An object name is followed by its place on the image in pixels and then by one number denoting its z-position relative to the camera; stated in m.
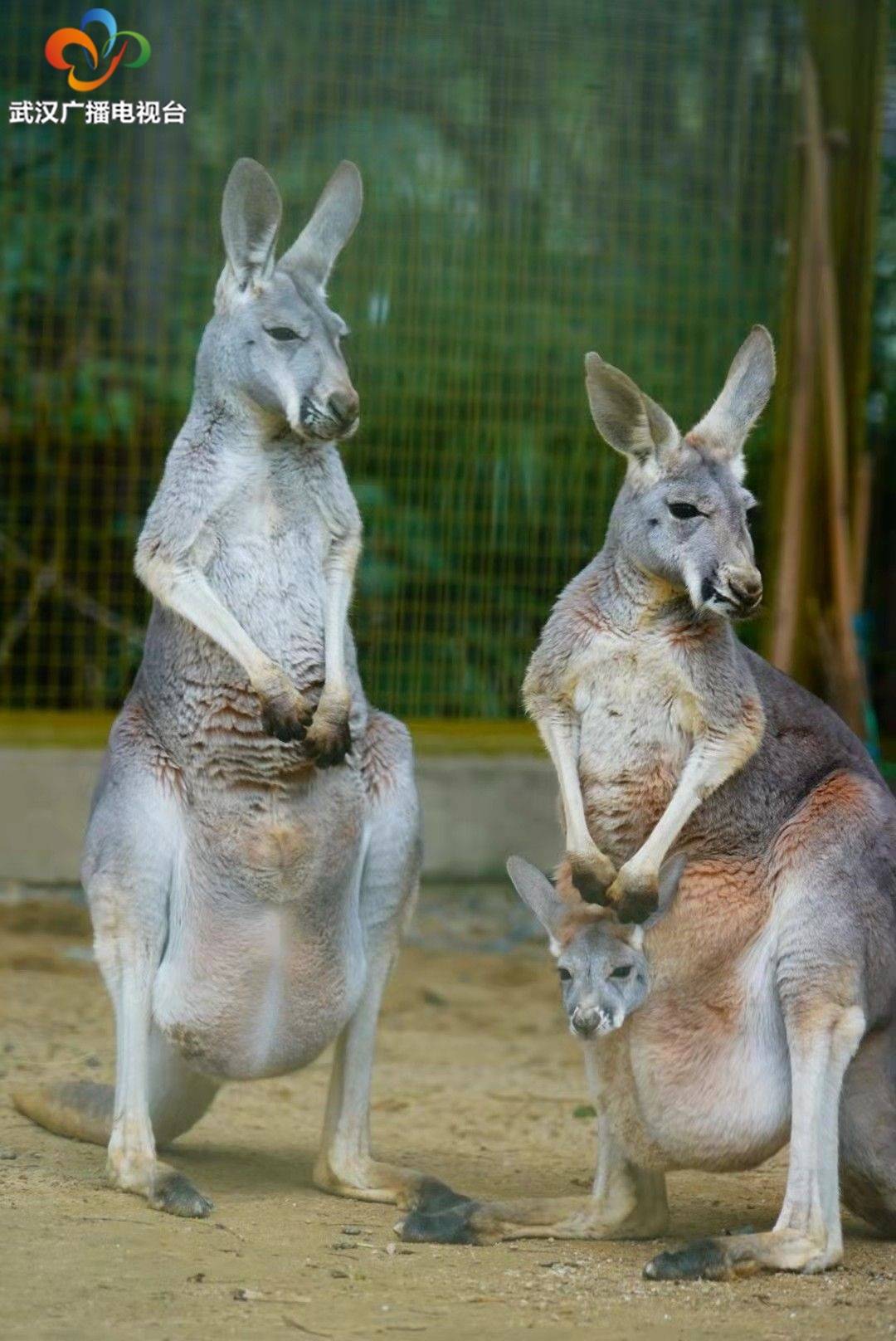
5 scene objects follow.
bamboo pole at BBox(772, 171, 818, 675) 14.06
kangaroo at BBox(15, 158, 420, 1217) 7.86
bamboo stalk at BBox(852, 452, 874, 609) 14.26
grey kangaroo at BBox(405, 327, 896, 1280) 7.09
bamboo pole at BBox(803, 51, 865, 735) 13.73
